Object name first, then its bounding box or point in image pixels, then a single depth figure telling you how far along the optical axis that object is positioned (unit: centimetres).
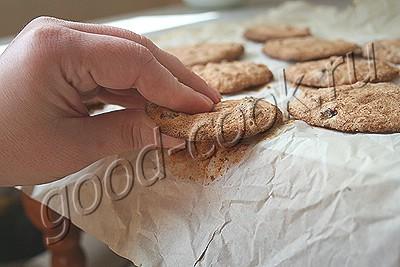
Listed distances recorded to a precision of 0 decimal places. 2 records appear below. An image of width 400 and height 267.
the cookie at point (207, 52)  94
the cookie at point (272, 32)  108
